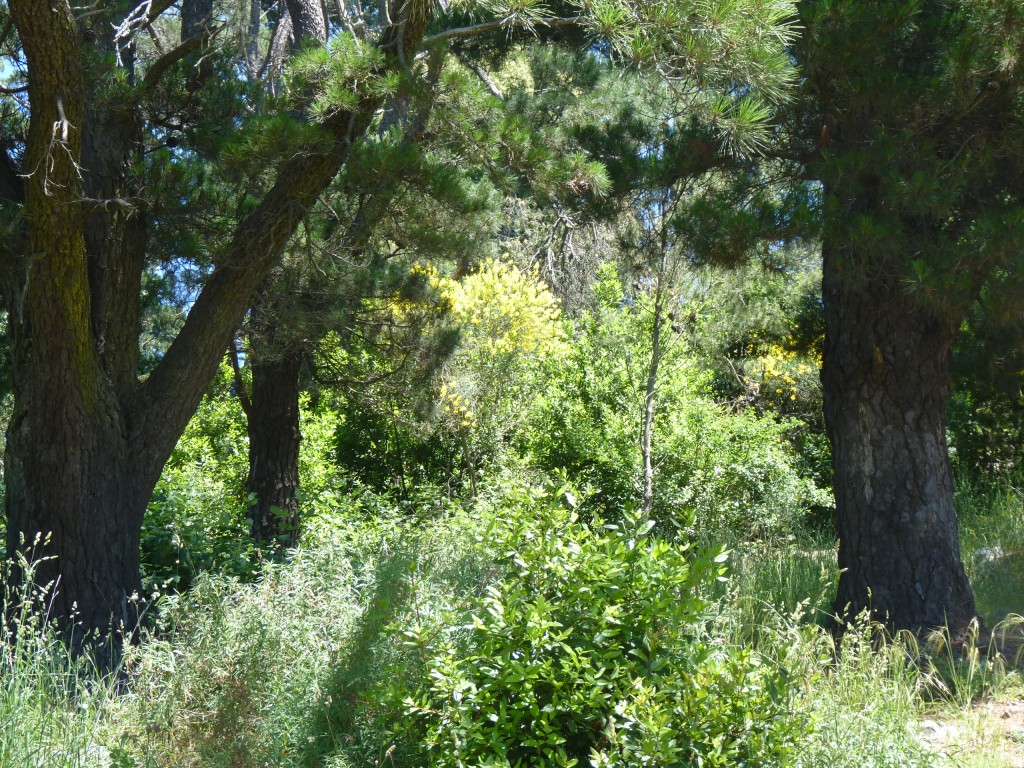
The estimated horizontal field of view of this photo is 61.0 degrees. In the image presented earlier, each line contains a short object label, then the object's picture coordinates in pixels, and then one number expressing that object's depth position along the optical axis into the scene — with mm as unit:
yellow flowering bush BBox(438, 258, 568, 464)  11297
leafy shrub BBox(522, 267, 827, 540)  10023
